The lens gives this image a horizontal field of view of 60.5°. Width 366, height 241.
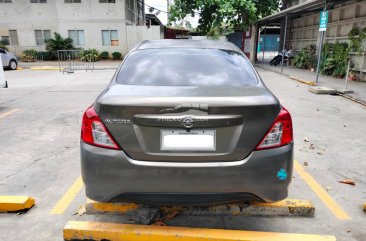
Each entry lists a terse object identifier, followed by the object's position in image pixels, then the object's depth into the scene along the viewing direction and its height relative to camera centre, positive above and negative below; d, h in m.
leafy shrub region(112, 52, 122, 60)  27.17 -1.19
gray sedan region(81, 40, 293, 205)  2.27 -0.77
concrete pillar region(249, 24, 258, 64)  22.32 -0.05
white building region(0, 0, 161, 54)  27.02 +1.42
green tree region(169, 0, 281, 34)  19.22 +1.92
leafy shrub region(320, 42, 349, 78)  13.97 -0.80
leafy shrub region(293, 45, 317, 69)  17.62 -0.94
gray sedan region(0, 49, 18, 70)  18.62 -1.17
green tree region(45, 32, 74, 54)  26.11 -0.20
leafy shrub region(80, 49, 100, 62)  25.66 -1.16
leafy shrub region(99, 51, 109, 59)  27.14 -1.19
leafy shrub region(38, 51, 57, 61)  26.67 -1.20
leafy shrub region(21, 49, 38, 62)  26.22 -1.19
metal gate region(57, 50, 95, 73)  19.63 -1.60
